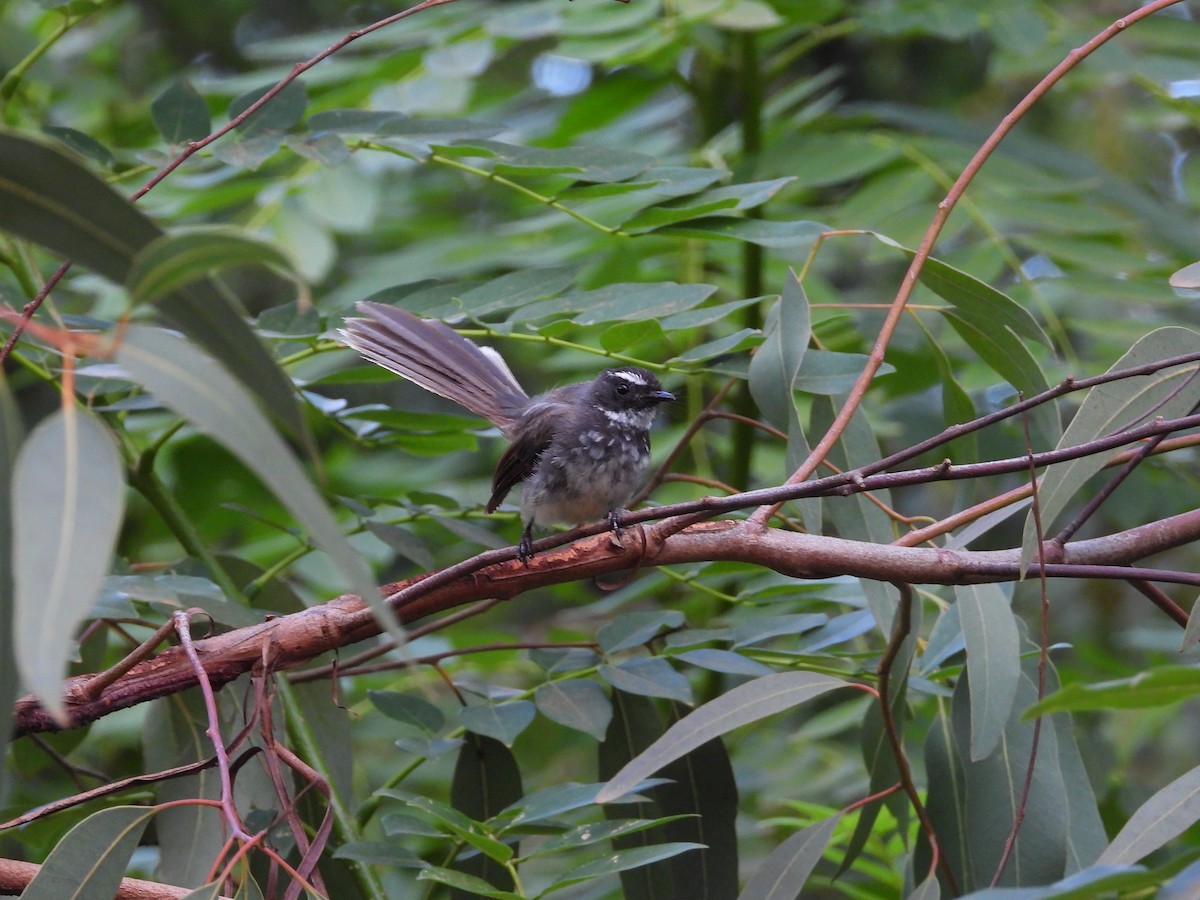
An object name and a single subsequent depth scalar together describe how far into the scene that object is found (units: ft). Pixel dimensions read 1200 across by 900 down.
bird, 22.27
